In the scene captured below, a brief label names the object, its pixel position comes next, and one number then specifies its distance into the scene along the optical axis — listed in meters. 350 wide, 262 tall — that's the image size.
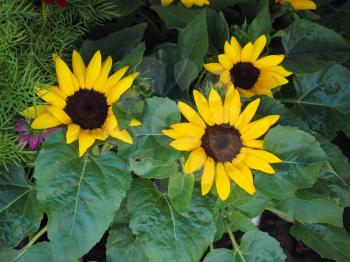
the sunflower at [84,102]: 0.74
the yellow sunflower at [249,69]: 0.87
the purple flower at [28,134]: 0.81
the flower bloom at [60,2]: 0.72
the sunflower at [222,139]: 0.73
